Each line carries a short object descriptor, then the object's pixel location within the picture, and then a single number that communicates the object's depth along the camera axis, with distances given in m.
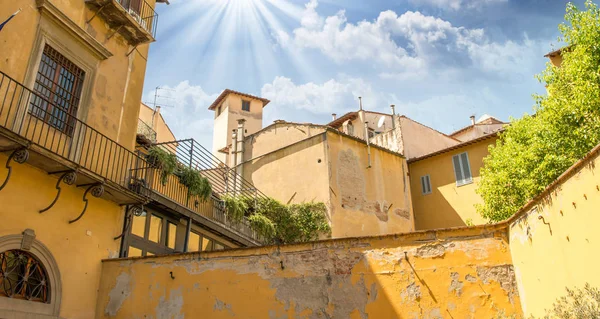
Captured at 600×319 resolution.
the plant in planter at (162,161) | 12.45
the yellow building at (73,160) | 8.34
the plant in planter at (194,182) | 13.56
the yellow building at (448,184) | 23.20
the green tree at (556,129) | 12.58
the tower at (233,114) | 39.31
